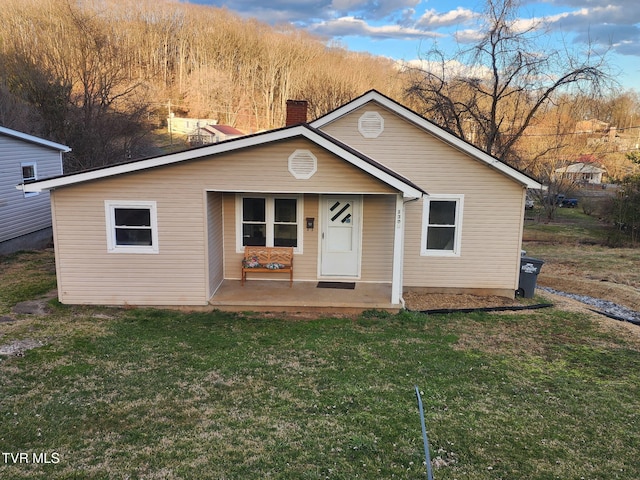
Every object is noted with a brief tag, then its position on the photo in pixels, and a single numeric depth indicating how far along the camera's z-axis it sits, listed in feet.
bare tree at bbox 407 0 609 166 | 56.13
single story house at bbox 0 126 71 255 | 43.78
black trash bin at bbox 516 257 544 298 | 33.81
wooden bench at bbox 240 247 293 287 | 32.07
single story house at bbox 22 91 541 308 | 27.30
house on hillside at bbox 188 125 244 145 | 150.61
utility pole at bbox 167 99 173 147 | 158.69
